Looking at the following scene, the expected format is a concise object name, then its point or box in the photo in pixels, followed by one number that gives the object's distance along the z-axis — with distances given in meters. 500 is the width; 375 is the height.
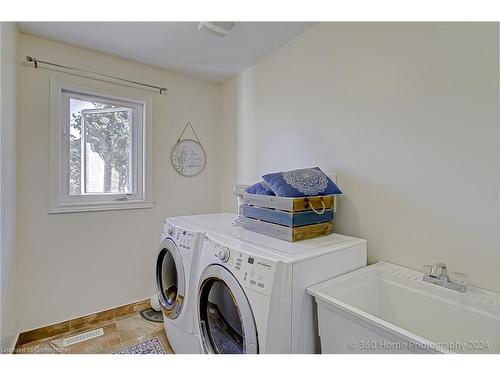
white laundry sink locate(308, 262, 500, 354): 0.84
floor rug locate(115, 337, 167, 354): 1.70
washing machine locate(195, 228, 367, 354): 0.95
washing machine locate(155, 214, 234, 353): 1.43
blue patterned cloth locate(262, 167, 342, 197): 1.26
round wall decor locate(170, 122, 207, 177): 2.43
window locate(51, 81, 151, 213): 1.88
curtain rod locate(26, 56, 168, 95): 1.75
